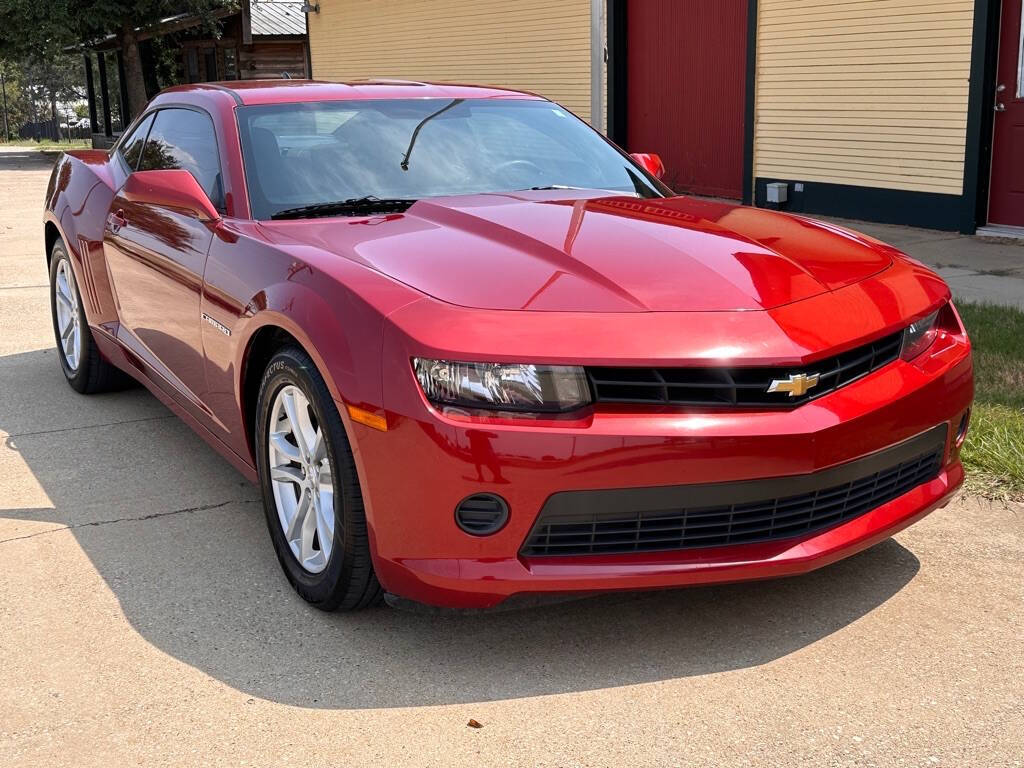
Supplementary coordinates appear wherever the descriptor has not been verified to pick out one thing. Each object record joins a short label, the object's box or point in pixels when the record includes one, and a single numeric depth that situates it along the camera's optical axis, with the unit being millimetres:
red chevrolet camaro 2922
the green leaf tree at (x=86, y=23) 29109
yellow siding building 10508
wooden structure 29172
